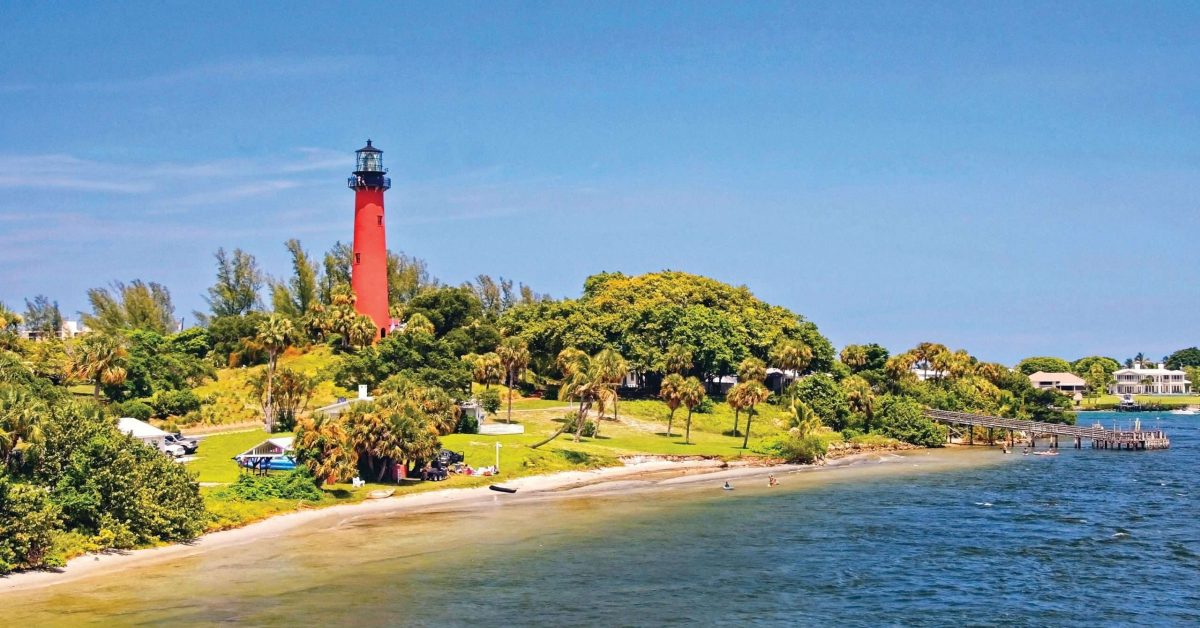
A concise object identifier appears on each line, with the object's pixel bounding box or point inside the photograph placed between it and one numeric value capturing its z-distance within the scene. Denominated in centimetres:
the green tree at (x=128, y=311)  12188
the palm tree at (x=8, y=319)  9102
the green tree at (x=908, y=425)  10581
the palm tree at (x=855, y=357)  12552
